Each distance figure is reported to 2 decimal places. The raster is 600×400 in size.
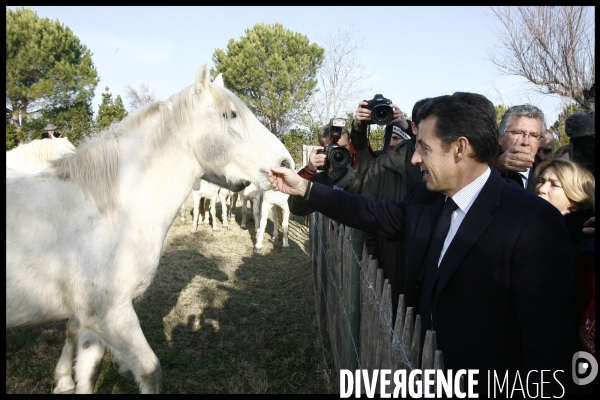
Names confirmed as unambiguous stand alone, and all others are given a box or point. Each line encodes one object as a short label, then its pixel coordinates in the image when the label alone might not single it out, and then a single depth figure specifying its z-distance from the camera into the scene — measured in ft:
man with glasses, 8.58
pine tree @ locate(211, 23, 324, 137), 93.50
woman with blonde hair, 6.90
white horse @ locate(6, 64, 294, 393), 7.89
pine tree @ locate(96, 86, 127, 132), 66.32
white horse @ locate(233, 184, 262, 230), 34.96
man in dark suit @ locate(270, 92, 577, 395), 4.67
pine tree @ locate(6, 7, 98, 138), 77.36
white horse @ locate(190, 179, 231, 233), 35.47
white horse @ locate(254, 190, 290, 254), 29.99
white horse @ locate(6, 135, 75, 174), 18.38
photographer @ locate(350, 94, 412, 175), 10.57
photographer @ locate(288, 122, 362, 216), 8.40
